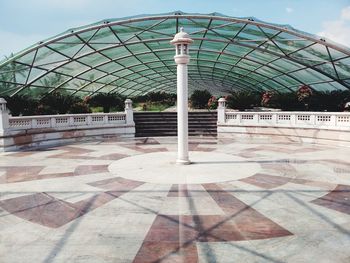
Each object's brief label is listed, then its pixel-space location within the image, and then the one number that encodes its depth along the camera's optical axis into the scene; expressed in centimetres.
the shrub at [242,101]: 2661
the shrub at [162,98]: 3943
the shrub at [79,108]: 2577
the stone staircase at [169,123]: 2245
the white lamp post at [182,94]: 1103
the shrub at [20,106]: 2300
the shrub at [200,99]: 3161
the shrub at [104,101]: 3011
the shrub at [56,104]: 2417
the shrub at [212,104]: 3070
